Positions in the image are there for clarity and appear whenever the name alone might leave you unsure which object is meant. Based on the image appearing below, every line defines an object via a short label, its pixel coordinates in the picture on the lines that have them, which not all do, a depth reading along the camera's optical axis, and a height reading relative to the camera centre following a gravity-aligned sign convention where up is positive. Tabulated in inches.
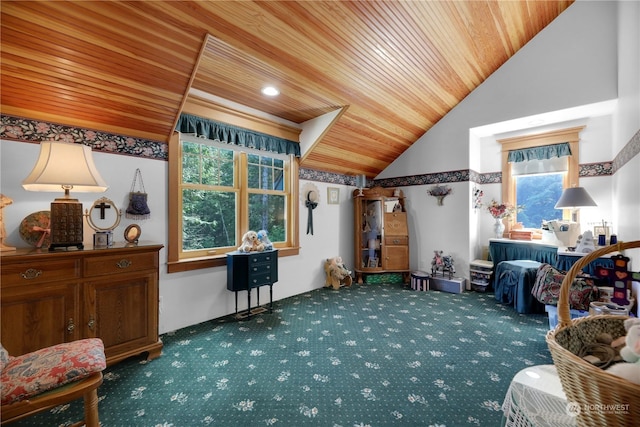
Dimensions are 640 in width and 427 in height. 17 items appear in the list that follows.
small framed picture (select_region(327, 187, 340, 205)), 183.0 +14.1
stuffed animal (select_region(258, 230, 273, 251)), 133.5 -11.9
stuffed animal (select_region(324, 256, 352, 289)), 174.9 -38.0
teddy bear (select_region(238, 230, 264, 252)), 126.3 -13.2
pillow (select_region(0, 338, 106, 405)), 45.5 -28.8
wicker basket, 19.3 -13.1
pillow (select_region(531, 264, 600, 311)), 87.7 -26.6
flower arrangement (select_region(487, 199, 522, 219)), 171.0 +3.6
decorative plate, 79.4 -3.9
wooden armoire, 187.5 -12.2
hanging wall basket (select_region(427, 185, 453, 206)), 178.5 +16.2
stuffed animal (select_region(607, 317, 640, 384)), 19.8 -11.4
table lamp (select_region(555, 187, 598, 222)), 132.5 +8.4
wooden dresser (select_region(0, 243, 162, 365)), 66.4 -23.7
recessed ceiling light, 117.7 +57.0
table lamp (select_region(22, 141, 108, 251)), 69.1 +9.6
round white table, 28.5 -22.2
